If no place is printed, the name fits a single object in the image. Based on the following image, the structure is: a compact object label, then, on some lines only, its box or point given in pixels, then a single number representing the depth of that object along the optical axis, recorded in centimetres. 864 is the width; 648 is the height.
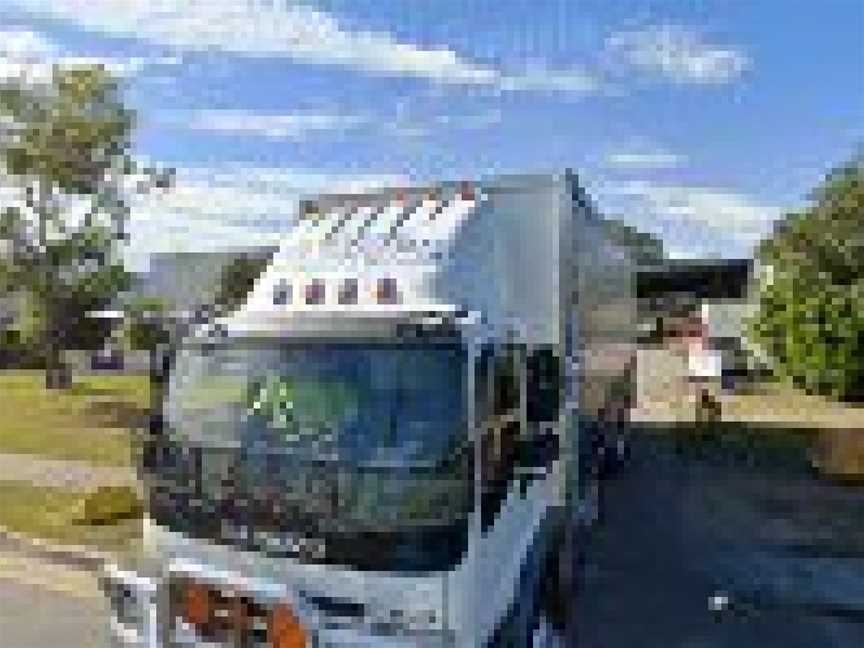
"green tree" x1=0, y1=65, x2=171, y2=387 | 1933
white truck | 452
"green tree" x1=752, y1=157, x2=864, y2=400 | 2316
